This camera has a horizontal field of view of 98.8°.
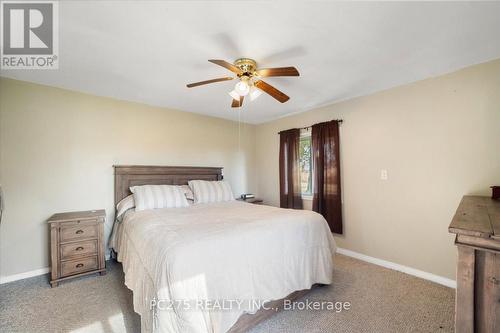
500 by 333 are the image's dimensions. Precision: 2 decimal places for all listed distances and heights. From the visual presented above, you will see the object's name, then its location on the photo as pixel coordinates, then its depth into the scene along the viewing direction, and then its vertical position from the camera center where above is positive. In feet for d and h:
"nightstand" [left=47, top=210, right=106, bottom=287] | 7.61 -2.84
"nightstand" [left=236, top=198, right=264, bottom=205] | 13.86 -2.16
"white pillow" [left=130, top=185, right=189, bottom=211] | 9.05 -1.28
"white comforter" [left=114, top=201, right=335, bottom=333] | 4.40 -2.37
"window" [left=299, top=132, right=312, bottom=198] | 12.39 +0.11
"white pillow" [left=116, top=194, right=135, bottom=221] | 9.10 -1.60
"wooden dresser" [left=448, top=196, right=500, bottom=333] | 2.81 -1.53
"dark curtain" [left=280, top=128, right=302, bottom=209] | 12.76 -0.19
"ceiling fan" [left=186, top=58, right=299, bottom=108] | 5.99 +2.71
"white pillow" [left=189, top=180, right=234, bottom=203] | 10.98 -1.26
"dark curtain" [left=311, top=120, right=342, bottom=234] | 10.68 -0.32
